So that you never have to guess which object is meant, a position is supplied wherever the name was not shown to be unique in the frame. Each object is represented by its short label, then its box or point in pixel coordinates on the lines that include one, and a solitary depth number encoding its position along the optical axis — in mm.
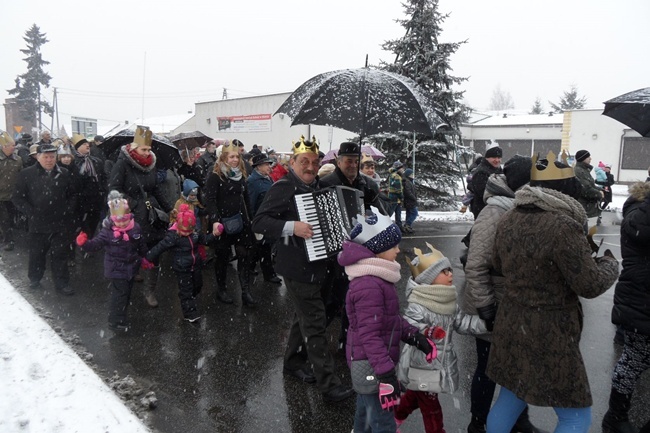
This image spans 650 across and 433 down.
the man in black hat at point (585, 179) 7641
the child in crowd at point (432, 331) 2922
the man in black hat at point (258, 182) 6566
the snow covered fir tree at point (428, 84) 15328
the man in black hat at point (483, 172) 5699
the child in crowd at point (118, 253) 5281
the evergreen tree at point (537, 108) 57094
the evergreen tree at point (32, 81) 46594
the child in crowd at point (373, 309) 2682
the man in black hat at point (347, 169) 4477
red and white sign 31562
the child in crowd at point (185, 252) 5500
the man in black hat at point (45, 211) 6402
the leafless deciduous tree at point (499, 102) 107500
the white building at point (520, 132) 30047
